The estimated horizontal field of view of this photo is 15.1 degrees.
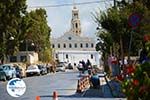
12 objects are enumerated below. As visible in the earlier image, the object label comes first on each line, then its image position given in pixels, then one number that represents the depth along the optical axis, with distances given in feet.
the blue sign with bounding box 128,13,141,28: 62.23
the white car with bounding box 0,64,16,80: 187.42
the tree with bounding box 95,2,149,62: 135.33
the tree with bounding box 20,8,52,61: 335.06
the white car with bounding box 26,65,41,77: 242.78
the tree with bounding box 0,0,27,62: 238.68
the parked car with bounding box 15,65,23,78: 207.80
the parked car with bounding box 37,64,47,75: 265.95
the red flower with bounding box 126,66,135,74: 32.14
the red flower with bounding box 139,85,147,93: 28.89
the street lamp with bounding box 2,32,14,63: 236.53
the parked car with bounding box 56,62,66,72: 370.73
